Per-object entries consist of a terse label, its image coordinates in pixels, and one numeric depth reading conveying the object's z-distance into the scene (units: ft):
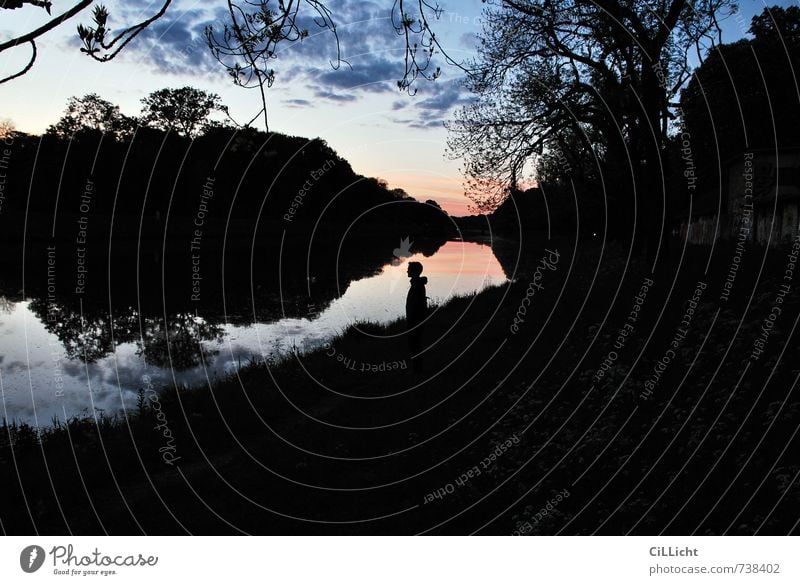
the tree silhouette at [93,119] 193.98
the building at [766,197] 59.26
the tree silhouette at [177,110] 122.88
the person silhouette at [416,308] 39.93
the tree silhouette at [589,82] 51.39
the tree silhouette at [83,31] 10.04
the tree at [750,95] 61.77
